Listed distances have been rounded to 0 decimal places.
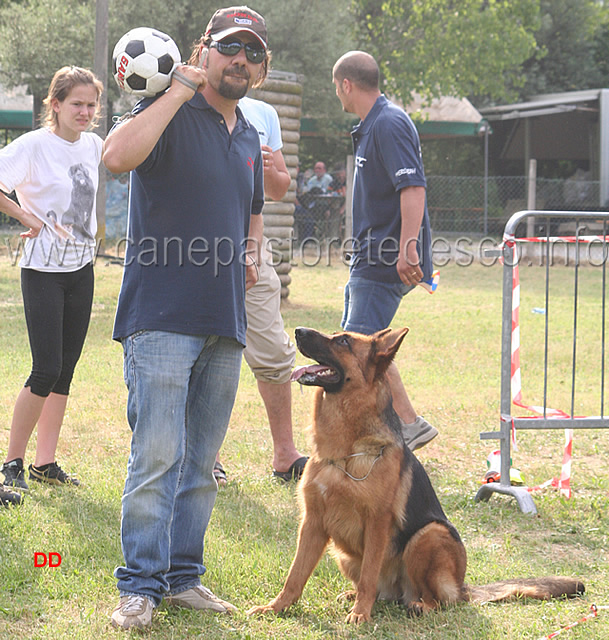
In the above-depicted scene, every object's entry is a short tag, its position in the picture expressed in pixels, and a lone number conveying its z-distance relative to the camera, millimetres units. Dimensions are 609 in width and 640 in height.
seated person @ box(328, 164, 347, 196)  21738
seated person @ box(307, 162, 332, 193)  21469
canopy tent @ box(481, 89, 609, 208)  23812
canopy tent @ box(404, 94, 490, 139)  26688
